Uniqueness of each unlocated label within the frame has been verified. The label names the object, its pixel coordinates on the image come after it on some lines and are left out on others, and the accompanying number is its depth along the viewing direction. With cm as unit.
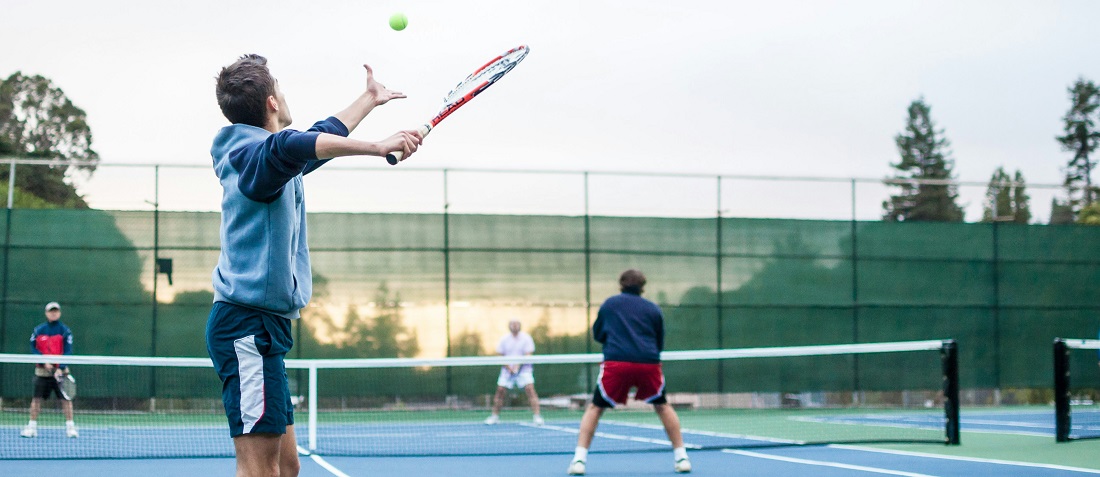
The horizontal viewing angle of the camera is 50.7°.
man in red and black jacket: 1070
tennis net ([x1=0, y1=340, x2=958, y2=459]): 958
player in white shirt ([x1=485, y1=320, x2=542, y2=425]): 1334
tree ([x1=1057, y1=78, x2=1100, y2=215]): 5303
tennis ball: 430
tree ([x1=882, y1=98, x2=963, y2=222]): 5947
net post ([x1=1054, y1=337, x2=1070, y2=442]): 934
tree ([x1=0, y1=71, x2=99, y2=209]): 4359
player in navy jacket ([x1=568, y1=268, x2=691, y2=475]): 739
